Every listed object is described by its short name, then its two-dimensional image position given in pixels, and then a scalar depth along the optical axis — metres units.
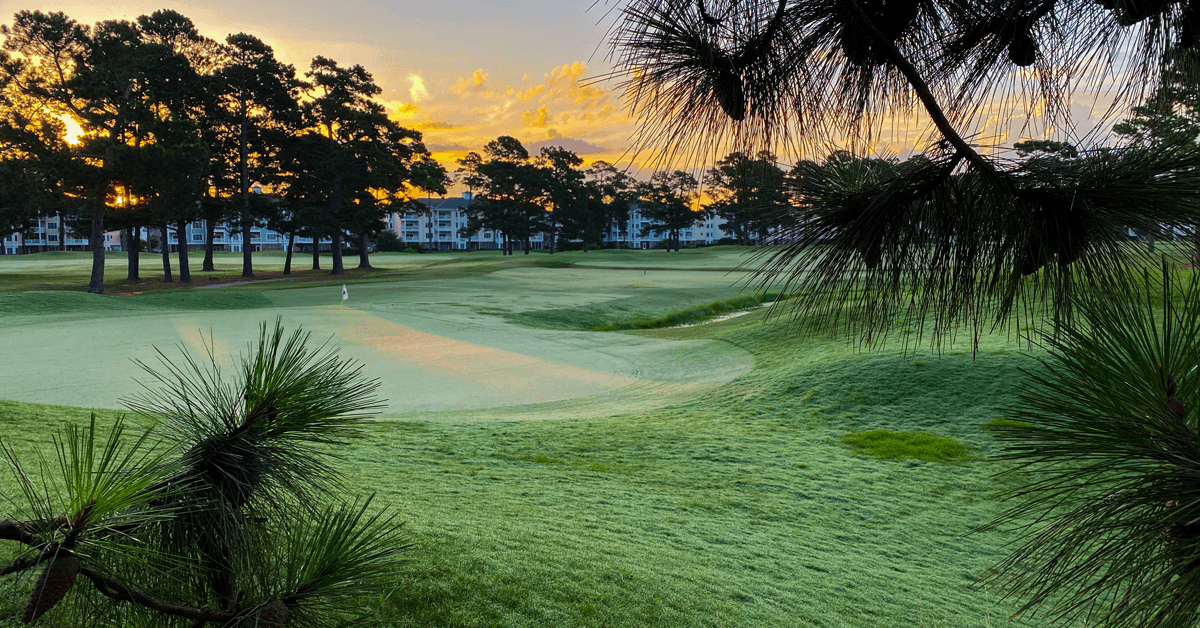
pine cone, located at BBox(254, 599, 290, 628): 1.40
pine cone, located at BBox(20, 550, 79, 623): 1.04
